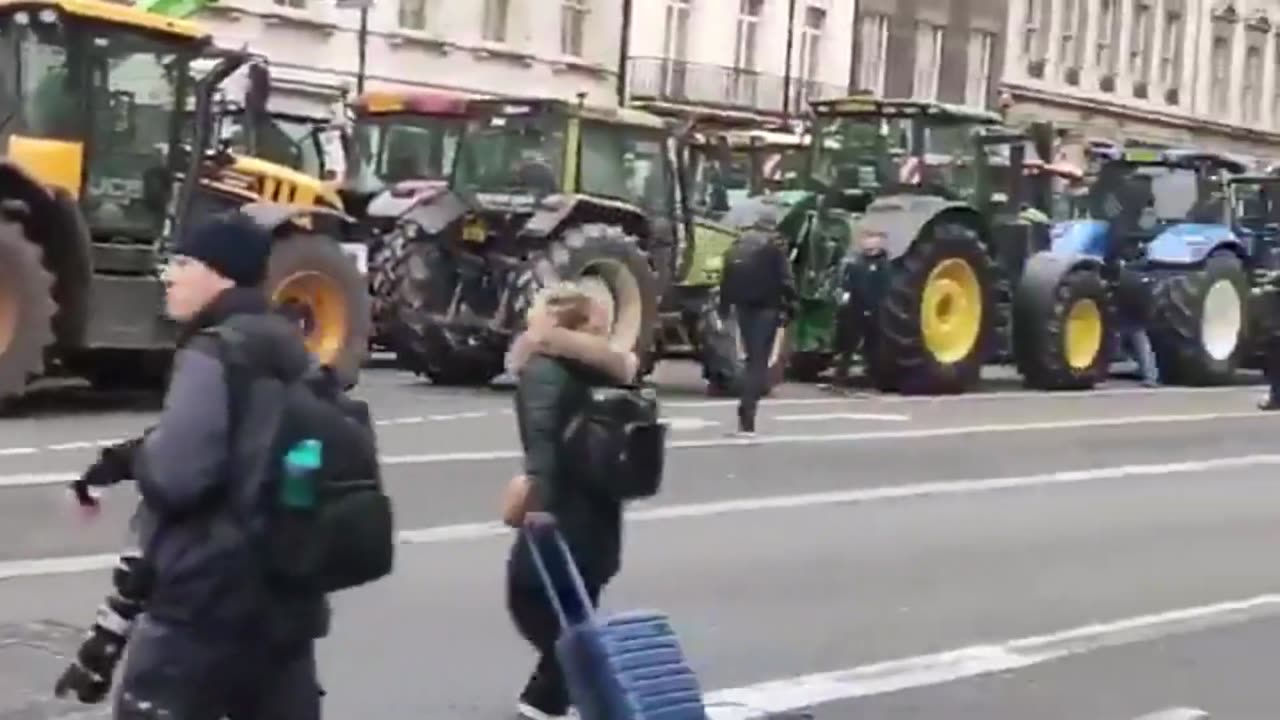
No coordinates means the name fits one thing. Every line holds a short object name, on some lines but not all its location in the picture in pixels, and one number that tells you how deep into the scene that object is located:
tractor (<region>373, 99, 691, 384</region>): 20.58
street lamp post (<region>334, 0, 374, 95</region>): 35.34
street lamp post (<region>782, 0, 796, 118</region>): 46.91
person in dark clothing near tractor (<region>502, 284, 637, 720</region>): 8.06
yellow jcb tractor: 16.50
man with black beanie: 5.31
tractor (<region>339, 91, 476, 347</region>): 24.31
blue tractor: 25.33
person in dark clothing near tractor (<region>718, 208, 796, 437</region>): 17.95
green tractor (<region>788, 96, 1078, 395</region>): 23.20
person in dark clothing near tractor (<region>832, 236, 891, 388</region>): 22.83
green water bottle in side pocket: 5.27
